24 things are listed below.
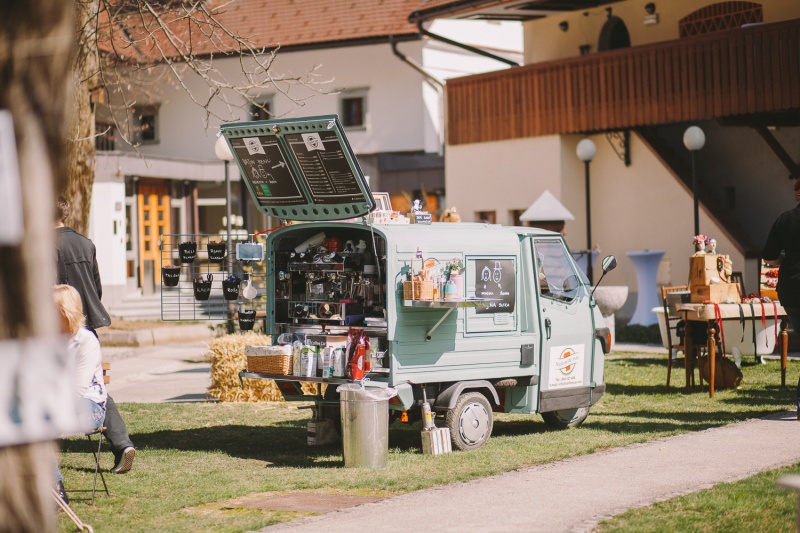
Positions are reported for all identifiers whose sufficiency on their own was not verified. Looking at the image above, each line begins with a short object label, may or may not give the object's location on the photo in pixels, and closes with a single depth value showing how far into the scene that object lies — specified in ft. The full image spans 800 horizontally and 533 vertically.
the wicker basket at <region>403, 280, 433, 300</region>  31.71
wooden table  42.83
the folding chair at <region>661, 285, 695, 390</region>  45.57
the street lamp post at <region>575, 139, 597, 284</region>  82.79
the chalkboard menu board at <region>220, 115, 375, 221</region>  32.68
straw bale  45.68
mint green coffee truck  32.40
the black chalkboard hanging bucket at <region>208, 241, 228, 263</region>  36.65
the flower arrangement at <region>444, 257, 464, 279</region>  32.73
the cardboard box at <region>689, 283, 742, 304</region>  45.03
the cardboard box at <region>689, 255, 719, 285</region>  45.39
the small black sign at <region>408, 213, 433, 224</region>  35.12
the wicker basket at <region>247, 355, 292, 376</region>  33.55
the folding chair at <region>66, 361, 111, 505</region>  26.99
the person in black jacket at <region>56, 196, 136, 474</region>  30.45
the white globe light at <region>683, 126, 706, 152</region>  71.92
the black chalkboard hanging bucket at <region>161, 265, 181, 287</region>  37.58
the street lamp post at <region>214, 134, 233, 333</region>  55.88
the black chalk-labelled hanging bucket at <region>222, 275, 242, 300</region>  36.70
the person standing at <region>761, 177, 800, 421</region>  35.19
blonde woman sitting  25.85
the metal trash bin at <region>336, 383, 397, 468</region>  30.68
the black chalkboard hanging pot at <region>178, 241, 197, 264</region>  38.14
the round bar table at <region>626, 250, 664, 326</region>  79.10
